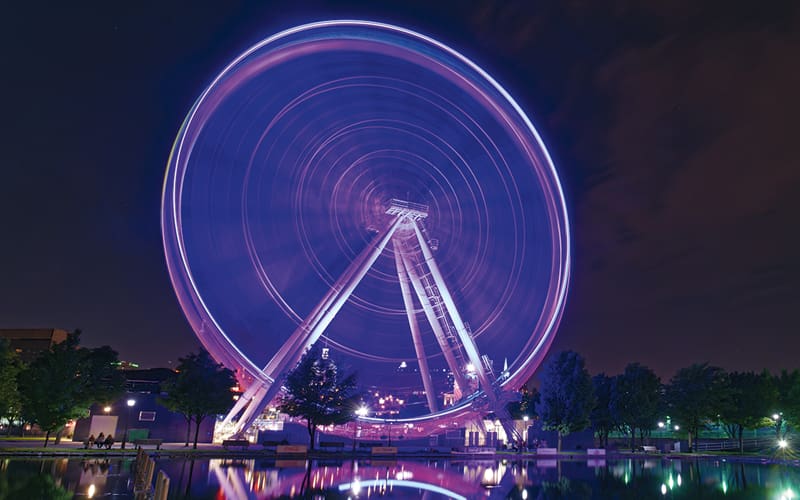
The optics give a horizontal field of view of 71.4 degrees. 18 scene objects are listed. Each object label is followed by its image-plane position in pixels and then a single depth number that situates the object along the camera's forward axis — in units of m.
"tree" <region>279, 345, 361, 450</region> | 31.31
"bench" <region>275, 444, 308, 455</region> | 27.77
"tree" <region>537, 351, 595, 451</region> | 40.12
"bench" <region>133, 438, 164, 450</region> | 28.34
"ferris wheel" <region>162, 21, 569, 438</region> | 26.62
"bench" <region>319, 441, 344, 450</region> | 32.22
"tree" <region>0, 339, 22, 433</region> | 26.81
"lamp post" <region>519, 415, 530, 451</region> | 44.76
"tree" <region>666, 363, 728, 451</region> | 44.77
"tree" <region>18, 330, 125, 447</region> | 25.39
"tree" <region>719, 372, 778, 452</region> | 45.03
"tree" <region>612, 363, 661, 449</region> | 44.91
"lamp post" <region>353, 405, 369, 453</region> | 34.10
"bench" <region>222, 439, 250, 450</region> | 28.57
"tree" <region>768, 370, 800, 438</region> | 42.91
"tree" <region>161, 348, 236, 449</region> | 29.98
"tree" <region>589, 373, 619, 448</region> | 45.66
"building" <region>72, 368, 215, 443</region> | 33.56
